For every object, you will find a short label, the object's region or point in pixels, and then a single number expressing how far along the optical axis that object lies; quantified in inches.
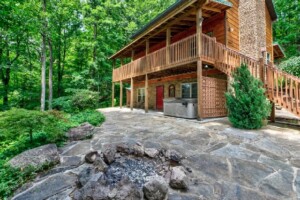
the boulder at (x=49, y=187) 90.3
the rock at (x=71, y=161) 127.0
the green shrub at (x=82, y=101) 338.6
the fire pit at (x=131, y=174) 80.6
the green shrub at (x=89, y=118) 264.8
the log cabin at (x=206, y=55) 280.3
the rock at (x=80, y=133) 193.3
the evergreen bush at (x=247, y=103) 227.0
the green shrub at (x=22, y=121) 144.9
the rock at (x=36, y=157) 120.8
